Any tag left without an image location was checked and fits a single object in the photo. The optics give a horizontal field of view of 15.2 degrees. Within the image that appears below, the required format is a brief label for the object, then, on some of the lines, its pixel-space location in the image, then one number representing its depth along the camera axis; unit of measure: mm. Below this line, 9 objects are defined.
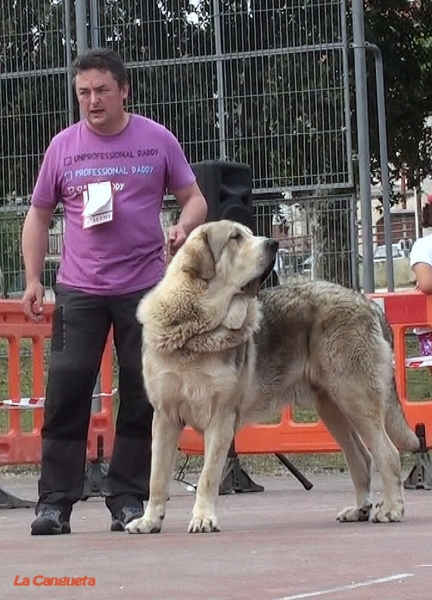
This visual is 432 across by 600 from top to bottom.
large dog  7895
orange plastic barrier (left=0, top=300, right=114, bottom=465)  11188
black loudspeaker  11352
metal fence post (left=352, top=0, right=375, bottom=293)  15984
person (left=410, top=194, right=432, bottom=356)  11180
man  7957
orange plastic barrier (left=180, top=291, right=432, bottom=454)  11336
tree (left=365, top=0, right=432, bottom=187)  27578
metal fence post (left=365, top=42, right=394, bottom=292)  19484
